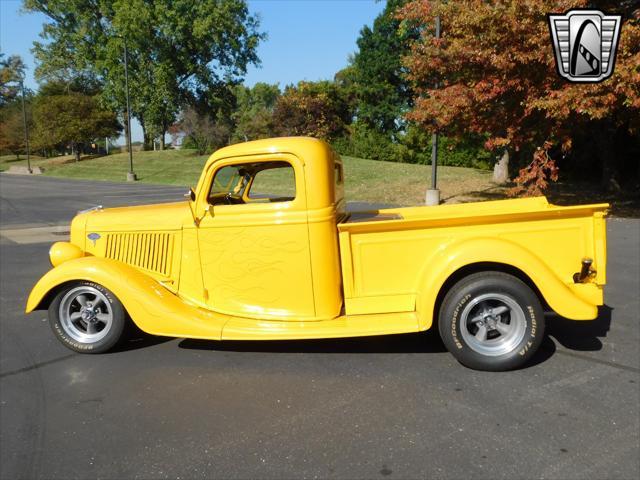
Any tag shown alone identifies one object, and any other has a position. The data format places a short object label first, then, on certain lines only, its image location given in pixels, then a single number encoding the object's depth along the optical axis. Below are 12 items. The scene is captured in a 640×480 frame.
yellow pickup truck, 3.77
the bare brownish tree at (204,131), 39.34
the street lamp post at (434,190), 14.37
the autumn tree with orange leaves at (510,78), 9.83
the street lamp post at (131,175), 30.83
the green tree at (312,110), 37.22
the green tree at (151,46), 40.03
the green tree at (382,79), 36.78
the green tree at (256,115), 42.26
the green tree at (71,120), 42.66
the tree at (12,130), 53.41
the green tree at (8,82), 68.12
